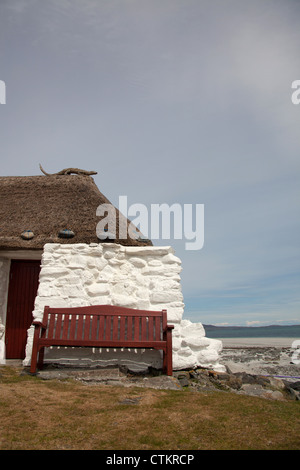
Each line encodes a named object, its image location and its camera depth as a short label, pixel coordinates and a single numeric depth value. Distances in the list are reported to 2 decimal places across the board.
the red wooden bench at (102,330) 5.37
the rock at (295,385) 5.87
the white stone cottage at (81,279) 5.85
